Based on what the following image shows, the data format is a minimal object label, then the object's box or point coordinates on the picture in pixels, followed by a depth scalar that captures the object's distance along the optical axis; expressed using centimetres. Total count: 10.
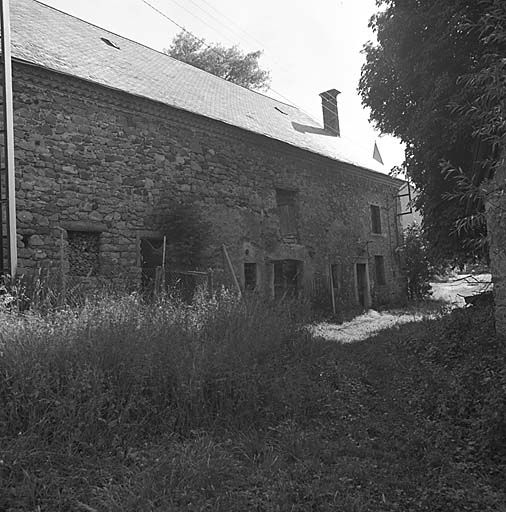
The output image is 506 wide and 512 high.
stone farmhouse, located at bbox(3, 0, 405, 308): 913
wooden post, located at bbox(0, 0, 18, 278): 693
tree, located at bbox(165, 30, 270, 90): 2605
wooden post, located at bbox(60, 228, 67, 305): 836
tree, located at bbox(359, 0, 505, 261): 796
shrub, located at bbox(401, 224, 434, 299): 1977
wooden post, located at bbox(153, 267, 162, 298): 858
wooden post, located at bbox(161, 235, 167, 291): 1000
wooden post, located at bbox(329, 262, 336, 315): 1498
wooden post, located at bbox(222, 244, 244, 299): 1170
